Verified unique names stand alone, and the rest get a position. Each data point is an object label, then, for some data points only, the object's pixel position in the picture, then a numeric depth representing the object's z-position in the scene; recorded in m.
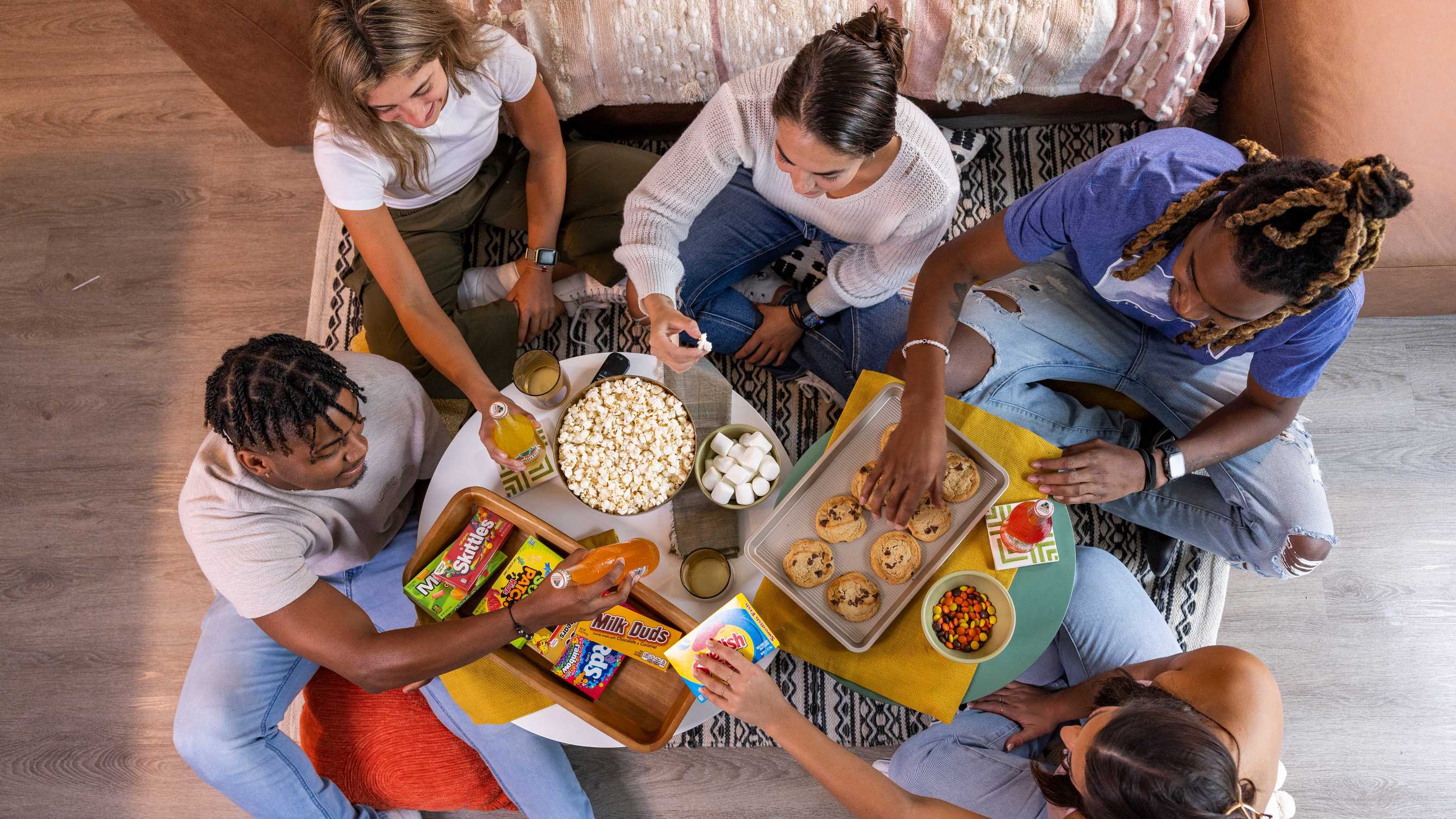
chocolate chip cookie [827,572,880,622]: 1.56
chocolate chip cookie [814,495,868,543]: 1.58
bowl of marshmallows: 1.58
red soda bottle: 1.53
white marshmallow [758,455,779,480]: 1.60
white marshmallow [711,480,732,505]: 1.57
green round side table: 1.55
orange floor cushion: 1.92
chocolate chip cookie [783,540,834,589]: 1.55
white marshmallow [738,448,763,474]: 1.58
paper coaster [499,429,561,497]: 1.64
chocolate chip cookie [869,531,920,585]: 1.56
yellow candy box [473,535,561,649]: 1.54
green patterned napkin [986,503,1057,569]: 1.54
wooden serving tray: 1.48
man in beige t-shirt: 1.39
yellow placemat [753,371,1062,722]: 1.54
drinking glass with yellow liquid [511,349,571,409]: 1.66
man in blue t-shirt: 1.20
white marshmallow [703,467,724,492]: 1.58
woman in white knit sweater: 1.42
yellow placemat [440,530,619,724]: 1.60
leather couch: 1.82
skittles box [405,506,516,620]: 1.53
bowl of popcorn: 1.58
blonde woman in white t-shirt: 1.53
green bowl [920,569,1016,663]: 1.48
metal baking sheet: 1.55
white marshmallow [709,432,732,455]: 1.60
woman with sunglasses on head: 1.21
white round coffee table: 1.62
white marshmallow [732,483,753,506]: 1.58
